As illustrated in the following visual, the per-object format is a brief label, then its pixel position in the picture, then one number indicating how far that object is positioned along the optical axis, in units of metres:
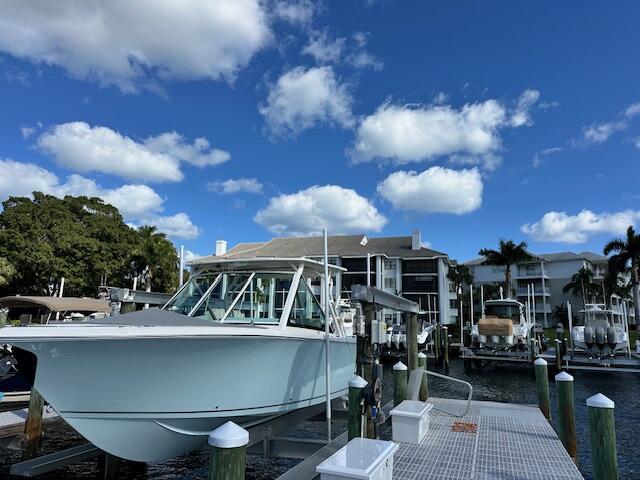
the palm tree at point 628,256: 32.16
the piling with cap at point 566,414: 7.43
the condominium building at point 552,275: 55.54
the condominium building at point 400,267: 43.61
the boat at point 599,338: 23.00
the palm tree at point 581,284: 49.72
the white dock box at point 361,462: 3.92
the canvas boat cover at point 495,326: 24.47
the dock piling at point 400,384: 8.88
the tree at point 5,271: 28.45
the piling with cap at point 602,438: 4.91
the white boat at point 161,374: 5.27
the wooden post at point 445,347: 25.88
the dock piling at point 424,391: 10.28
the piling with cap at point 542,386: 9.14
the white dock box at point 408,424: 6.61
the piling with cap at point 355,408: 6.18
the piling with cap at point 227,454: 3.12
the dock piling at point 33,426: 8.09
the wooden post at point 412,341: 11.50
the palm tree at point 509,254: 40.34
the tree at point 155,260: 36.50
